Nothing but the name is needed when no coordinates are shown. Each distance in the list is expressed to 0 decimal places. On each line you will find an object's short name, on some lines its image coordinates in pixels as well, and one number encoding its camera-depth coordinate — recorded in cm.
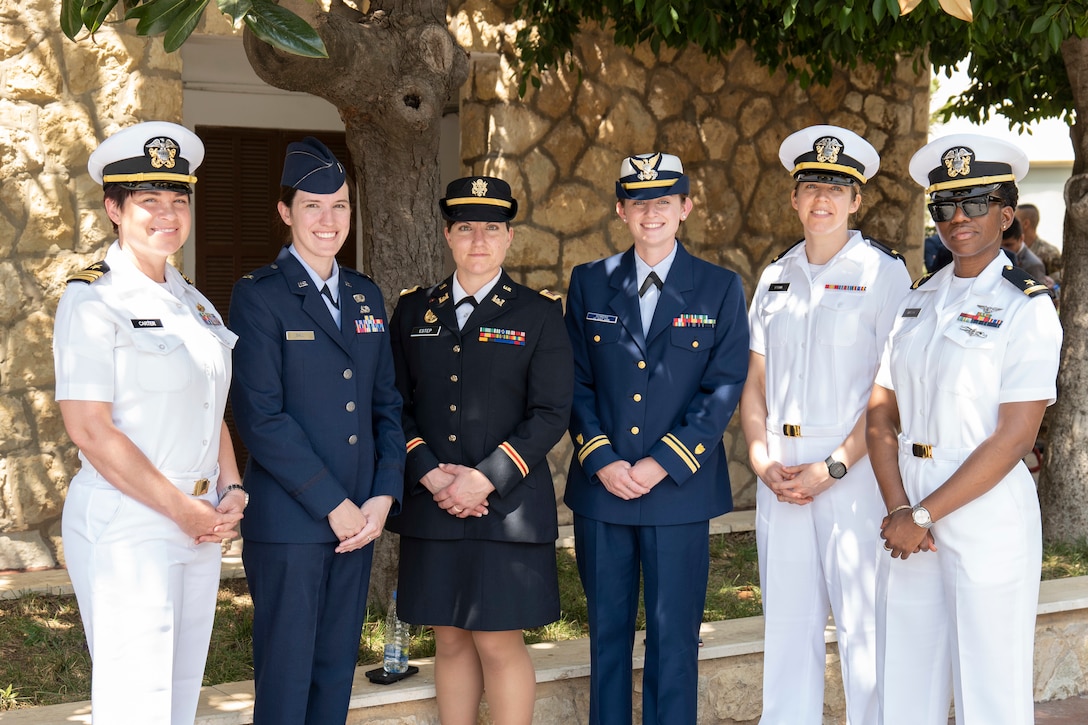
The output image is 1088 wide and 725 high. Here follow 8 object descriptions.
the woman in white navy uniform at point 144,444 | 267
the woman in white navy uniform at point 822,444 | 350
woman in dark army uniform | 335
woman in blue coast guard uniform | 349
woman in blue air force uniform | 304
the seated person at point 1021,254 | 723
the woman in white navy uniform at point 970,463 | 296
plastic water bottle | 371
